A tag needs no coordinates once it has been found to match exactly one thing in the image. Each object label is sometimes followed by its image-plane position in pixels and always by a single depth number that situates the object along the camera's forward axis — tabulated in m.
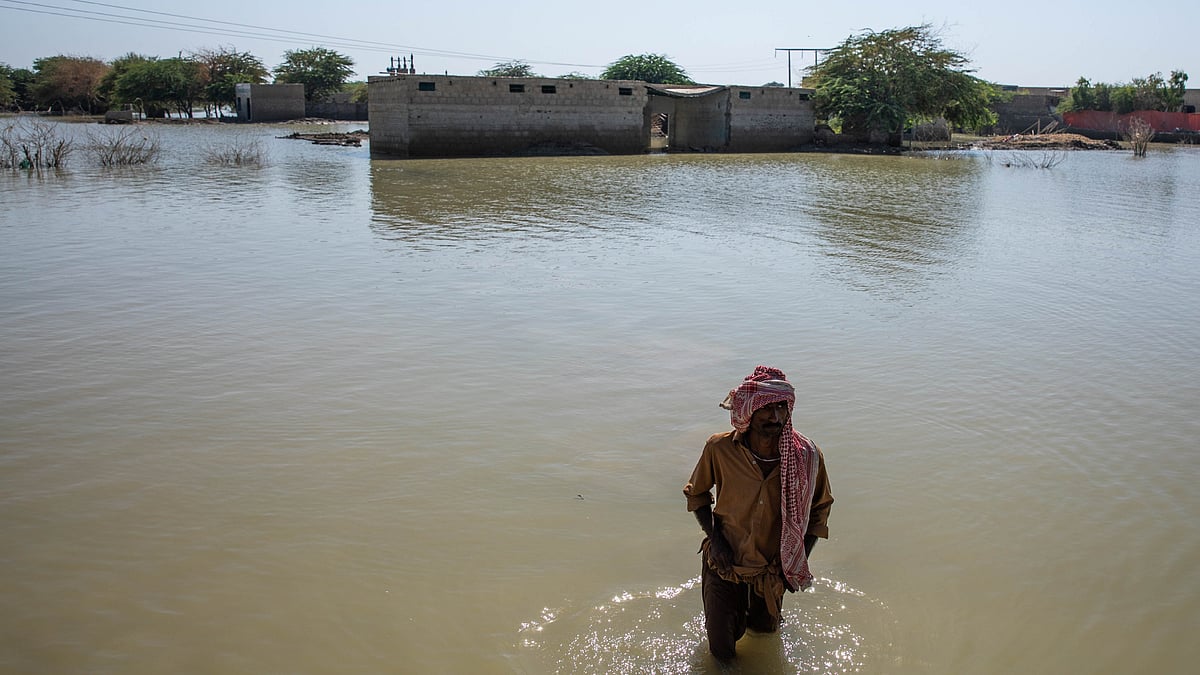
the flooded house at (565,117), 31.06
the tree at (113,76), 70.19
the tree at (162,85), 65.75
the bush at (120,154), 25.26
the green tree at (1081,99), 58.16
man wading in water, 3.12
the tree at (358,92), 71.50
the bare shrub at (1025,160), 32.50
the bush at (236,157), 28.23
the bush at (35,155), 22.91
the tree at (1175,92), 56.72
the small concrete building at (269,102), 62.97
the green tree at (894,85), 38.34
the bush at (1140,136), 40.31
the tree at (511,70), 81.24
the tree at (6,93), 72.81
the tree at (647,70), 62.12
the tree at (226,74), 68.38
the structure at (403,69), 42.94
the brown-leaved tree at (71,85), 73.62
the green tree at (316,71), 75.25
